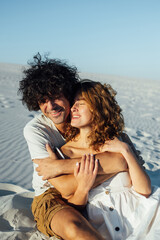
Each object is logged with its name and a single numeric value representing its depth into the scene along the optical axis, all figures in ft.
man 7.32
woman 7.43
